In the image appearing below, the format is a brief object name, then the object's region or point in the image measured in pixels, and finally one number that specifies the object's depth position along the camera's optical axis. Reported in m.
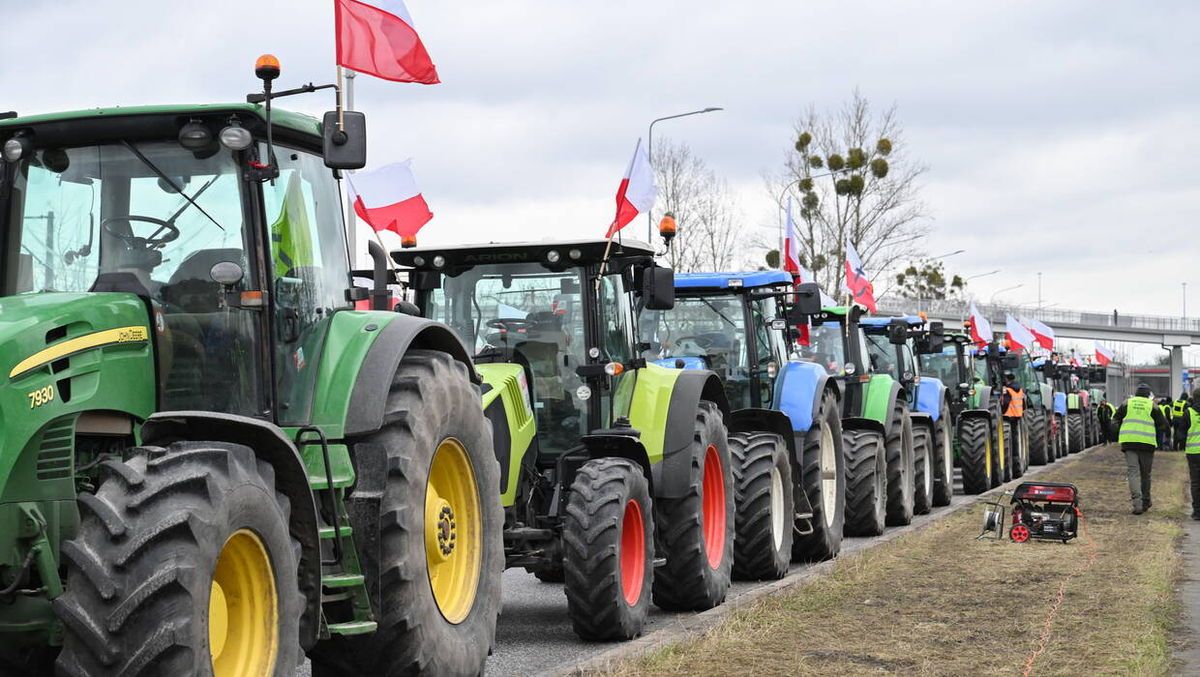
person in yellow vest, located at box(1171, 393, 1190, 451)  37.84
